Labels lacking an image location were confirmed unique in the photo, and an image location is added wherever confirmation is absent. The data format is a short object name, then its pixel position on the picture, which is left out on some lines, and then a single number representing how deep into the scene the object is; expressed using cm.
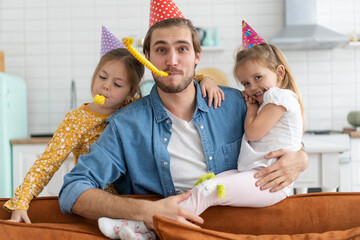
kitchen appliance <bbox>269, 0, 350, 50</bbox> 388
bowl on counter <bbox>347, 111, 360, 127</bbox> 390
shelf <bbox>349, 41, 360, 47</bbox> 405
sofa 140
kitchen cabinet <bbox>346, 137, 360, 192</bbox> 373
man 158
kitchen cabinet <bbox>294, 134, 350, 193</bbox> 217
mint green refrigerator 351
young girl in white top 141
